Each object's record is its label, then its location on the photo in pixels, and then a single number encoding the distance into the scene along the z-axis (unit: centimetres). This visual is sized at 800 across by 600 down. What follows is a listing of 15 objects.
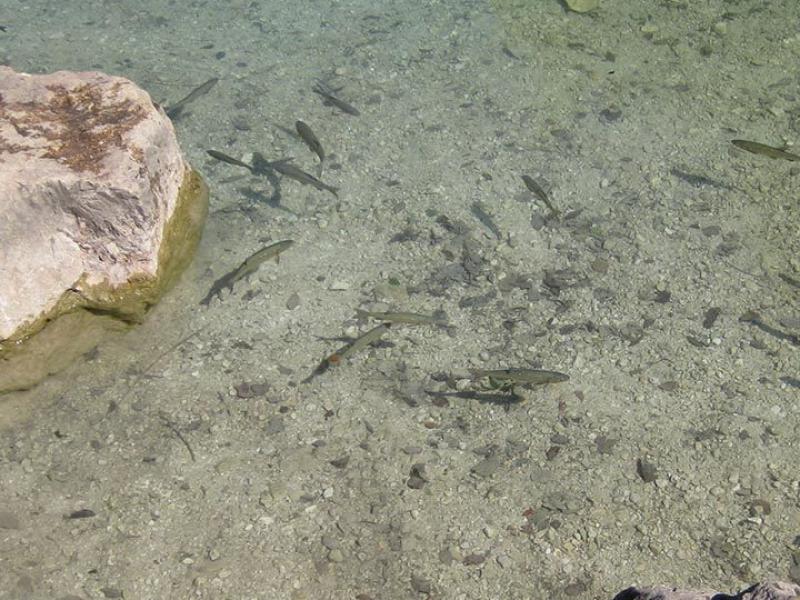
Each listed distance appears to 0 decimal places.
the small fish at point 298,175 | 688
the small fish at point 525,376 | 539
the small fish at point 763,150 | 692
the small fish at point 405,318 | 591
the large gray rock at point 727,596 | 305
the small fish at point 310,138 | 716
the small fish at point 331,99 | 787
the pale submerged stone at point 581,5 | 912
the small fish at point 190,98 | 779
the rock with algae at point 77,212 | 530
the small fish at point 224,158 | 710
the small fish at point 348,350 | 567
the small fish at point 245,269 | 617
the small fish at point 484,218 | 673
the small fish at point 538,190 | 677
